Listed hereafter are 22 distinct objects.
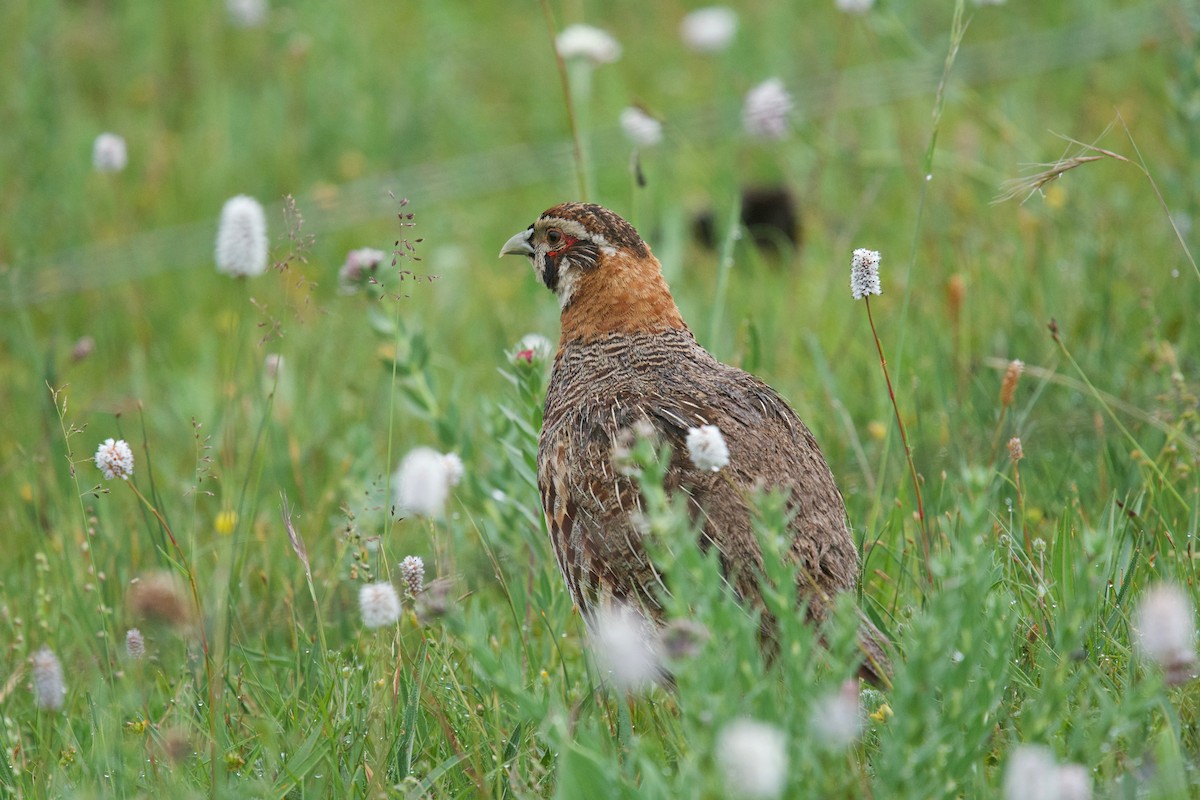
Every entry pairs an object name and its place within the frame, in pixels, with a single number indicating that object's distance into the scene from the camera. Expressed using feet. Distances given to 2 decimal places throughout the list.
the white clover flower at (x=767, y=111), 38.68
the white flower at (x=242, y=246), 25.99
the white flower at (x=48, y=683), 20.75
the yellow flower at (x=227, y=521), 26.55
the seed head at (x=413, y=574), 19.30
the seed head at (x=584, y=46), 40.91
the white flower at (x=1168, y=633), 14.24
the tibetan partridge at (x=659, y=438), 20.77
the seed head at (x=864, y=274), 19.92
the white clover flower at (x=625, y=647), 16.58
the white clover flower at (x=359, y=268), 27.27
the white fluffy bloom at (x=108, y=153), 34.91
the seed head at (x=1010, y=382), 23.87
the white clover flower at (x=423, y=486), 19.26
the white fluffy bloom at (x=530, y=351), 26.53
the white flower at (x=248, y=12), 57.98
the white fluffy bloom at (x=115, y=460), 20.89
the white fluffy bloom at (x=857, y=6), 36.04
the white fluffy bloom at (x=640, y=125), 32.45
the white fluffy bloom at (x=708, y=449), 16.87
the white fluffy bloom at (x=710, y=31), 54.24
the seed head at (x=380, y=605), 17.93
